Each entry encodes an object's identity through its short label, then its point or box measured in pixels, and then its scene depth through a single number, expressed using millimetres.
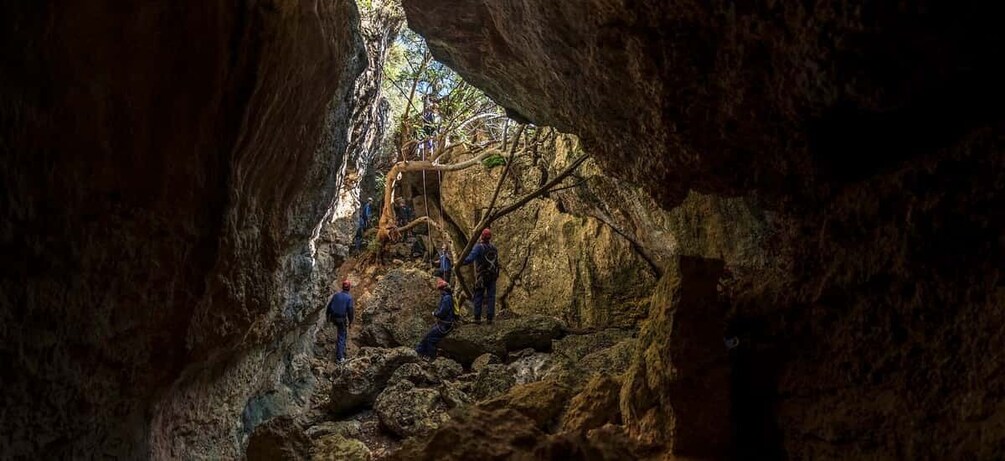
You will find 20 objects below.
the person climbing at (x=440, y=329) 10492
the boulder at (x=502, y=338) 9680
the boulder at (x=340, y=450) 3947
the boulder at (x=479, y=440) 3061
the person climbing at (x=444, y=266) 15686
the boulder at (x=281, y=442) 3785
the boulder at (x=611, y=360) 7279
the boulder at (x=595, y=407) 3701
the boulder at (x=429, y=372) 8164
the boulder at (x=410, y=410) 6871
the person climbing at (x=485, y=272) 11398
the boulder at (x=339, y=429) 7320
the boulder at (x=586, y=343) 8921
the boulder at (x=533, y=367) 7789
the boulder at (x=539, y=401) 3779
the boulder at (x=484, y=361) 9289
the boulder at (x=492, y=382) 7492
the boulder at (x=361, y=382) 8344
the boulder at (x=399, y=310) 12195
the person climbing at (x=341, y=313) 11914
